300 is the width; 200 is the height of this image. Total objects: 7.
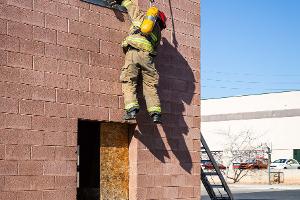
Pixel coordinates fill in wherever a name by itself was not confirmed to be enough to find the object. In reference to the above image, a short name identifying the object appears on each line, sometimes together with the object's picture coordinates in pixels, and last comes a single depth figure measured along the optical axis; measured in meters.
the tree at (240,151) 39.30
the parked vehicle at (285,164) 48.94
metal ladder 11.42
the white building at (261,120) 55.06
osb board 8.55
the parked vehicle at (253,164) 42.09
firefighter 8.22
